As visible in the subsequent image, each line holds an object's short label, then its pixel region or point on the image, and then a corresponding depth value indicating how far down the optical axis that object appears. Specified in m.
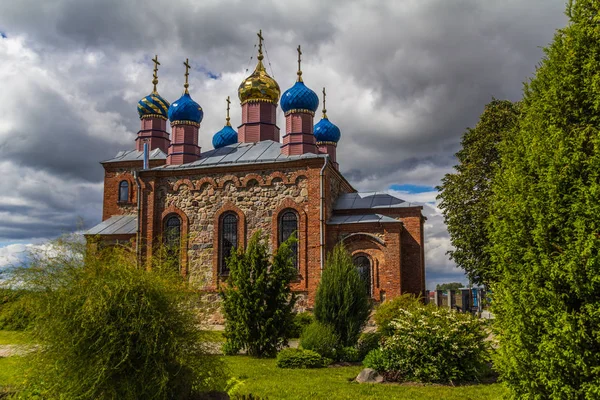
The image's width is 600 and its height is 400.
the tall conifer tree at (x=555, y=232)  4.34
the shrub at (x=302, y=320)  15.85
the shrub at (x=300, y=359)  10.90
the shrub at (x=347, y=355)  11.90
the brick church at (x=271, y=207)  19.23
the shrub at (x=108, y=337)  5.80
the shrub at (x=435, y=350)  9.34
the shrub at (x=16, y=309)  6.21
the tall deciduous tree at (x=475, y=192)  17.84
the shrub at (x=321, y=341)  11.70
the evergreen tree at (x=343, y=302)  12.50
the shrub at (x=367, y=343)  12.20
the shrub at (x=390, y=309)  13.14
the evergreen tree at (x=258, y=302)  12.45
